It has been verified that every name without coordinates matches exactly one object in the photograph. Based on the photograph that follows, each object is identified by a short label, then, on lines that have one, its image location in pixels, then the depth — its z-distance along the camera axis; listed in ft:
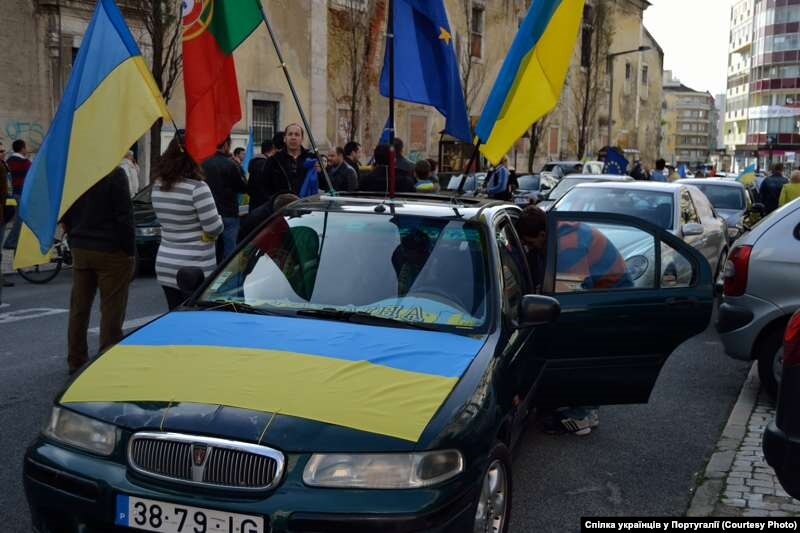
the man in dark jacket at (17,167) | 50.16
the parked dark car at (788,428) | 12.80
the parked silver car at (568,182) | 56.43
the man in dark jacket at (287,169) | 29.91
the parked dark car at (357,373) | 10.33
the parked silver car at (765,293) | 22.16
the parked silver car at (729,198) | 52.80
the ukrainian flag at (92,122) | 18.19
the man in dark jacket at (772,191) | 60.90
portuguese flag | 21.09
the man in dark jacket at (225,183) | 32.53
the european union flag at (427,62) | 22.77
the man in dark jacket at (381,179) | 31.94
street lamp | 156.09
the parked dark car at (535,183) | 81.00
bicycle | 41.29
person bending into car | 17.49
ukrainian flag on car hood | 10.98
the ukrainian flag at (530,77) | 22.94
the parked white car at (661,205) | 36.04
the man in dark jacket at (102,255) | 21.18
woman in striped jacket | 20.62
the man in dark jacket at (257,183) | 30.63
